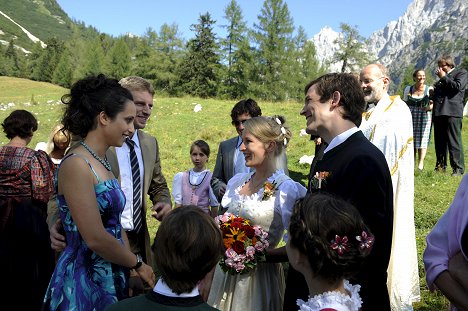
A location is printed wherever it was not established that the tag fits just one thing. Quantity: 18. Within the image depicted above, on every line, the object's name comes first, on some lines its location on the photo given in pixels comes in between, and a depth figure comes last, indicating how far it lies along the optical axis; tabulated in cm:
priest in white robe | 472
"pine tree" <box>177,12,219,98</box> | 5712
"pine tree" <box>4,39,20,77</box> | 9162
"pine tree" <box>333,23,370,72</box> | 5438
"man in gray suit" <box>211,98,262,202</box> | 561
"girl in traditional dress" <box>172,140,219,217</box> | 705
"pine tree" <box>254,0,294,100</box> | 5072
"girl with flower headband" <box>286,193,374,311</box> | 215
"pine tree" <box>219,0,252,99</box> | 5209
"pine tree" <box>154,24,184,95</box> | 6019
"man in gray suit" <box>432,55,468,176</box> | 974
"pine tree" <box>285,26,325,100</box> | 5231
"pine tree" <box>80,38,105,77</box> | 8144
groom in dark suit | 261
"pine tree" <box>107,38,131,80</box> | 8119
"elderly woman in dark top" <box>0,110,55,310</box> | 477
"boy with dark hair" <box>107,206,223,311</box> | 211
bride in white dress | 367
